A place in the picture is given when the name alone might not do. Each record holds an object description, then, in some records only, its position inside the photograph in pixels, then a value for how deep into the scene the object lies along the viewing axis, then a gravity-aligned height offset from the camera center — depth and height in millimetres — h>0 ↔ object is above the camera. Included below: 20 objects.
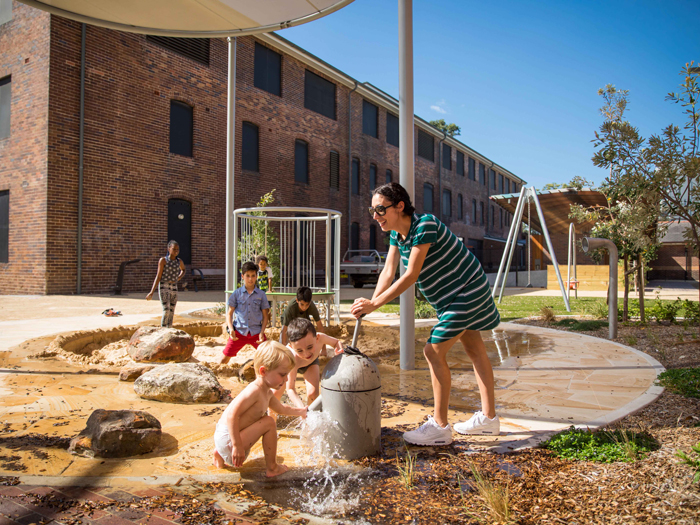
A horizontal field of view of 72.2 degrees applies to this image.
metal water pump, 3059 -905
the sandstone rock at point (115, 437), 3027 -1107
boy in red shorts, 5725 -618
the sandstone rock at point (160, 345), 5867 -1011
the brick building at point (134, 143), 14008 +4314
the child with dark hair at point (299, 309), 5277 -509
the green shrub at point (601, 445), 2887 -1130
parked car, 21900 -138
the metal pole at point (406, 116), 5559 +1755
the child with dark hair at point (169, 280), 7484 -243
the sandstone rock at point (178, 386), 4352 -1113
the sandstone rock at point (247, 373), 5188 -1171
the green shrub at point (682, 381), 4277 -1102
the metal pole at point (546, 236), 11898 +749
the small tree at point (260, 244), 10867 +479
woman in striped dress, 3162 -130
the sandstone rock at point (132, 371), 5051 -1131
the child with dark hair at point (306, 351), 3438 -650
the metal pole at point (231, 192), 9273 +1427
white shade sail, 5234 +2889
